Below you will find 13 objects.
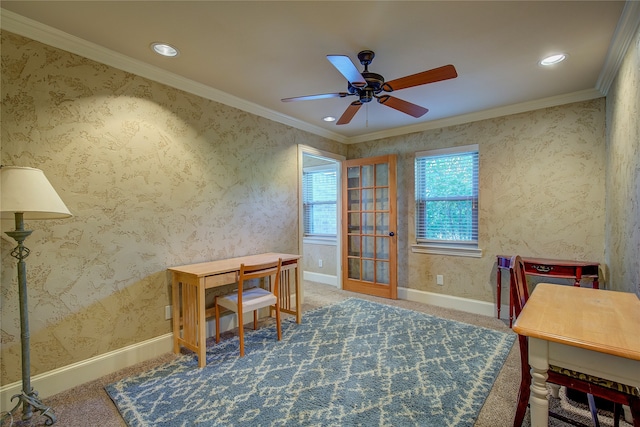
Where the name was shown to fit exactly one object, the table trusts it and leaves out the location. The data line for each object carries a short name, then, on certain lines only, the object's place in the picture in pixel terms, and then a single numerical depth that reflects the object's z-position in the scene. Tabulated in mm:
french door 4113
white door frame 3908
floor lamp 1539
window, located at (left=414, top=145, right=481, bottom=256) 3670
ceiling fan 1829
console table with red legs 2676
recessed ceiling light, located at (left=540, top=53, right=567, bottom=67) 2260
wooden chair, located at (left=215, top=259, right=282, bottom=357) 2473
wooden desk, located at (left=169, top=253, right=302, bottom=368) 2293
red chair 1229
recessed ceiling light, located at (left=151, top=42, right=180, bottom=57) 2129
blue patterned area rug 1725
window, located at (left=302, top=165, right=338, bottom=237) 5340
